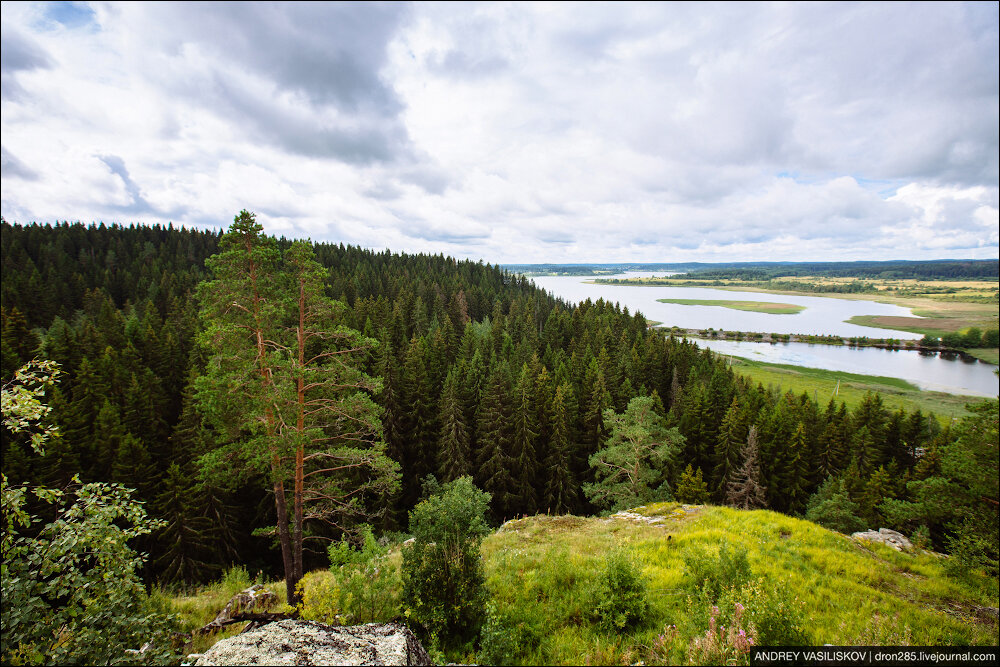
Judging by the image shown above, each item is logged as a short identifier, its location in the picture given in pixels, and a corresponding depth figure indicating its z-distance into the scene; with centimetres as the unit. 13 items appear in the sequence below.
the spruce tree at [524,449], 3216
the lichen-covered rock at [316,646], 446
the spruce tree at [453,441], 3058
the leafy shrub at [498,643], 561
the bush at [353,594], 627
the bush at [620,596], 679
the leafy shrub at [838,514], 2130
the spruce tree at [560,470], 3297
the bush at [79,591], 406
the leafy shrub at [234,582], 1119
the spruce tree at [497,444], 3184
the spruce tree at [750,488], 2609
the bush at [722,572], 739
